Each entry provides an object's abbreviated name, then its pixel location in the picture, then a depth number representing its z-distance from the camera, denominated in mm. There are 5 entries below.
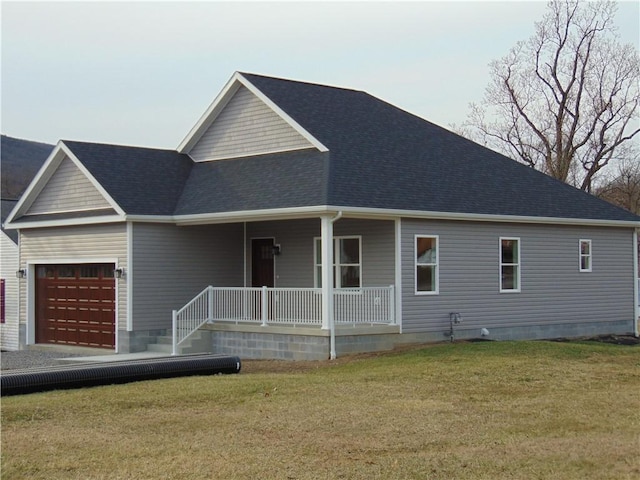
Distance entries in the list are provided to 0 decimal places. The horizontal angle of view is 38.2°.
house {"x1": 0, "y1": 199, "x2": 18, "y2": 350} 28688
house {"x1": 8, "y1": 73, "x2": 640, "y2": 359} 20672
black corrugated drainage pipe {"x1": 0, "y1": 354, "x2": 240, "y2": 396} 14750
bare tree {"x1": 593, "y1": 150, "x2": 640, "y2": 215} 48556
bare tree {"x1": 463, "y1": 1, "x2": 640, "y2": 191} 46906
